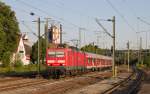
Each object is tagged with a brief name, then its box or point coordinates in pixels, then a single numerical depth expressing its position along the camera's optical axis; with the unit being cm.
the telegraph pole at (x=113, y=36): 4654
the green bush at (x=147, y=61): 12935
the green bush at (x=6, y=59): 7594
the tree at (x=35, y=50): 9678
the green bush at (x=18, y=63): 8381
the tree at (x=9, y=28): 7856
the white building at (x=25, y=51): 10983
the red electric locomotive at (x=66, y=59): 4428
